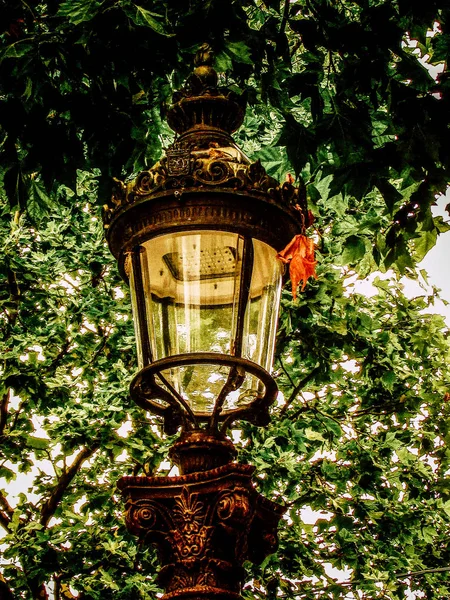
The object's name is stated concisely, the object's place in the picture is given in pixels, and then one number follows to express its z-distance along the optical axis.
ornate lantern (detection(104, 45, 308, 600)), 3.68
